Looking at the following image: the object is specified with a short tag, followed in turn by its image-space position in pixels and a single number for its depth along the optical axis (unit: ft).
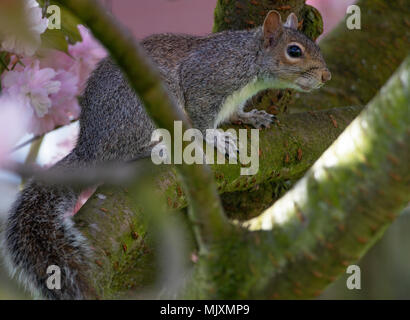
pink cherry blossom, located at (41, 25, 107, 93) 4.09
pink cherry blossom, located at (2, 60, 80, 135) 3.93
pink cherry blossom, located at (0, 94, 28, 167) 3.95
